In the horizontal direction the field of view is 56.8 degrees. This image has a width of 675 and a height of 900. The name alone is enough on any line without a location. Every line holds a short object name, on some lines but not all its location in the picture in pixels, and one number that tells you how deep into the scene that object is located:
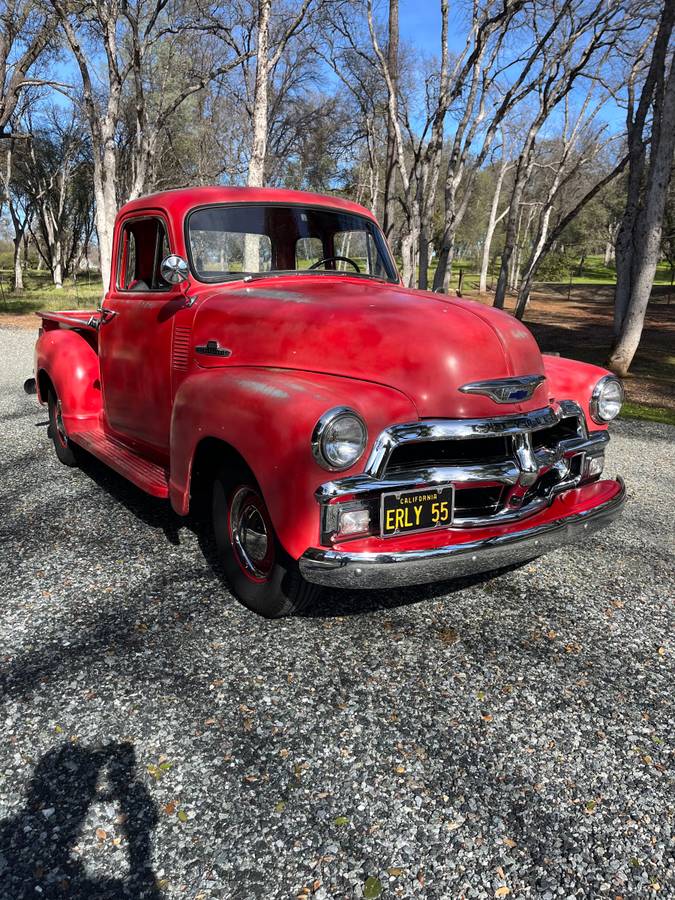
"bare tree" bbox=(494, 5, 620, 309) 13.40
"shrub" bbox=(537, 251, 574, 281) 33.38
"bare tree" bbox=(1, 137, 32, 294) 27.70
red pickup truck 2.54
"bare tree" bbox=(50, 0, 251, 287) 14.19
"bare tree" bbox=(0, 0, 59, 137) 13.70
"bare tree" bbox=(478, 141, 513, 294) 32.40
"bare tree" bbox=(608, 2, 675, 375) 9.56
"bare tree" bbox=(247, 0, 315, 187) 13.20
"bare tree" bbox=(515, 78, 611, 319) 15.48
